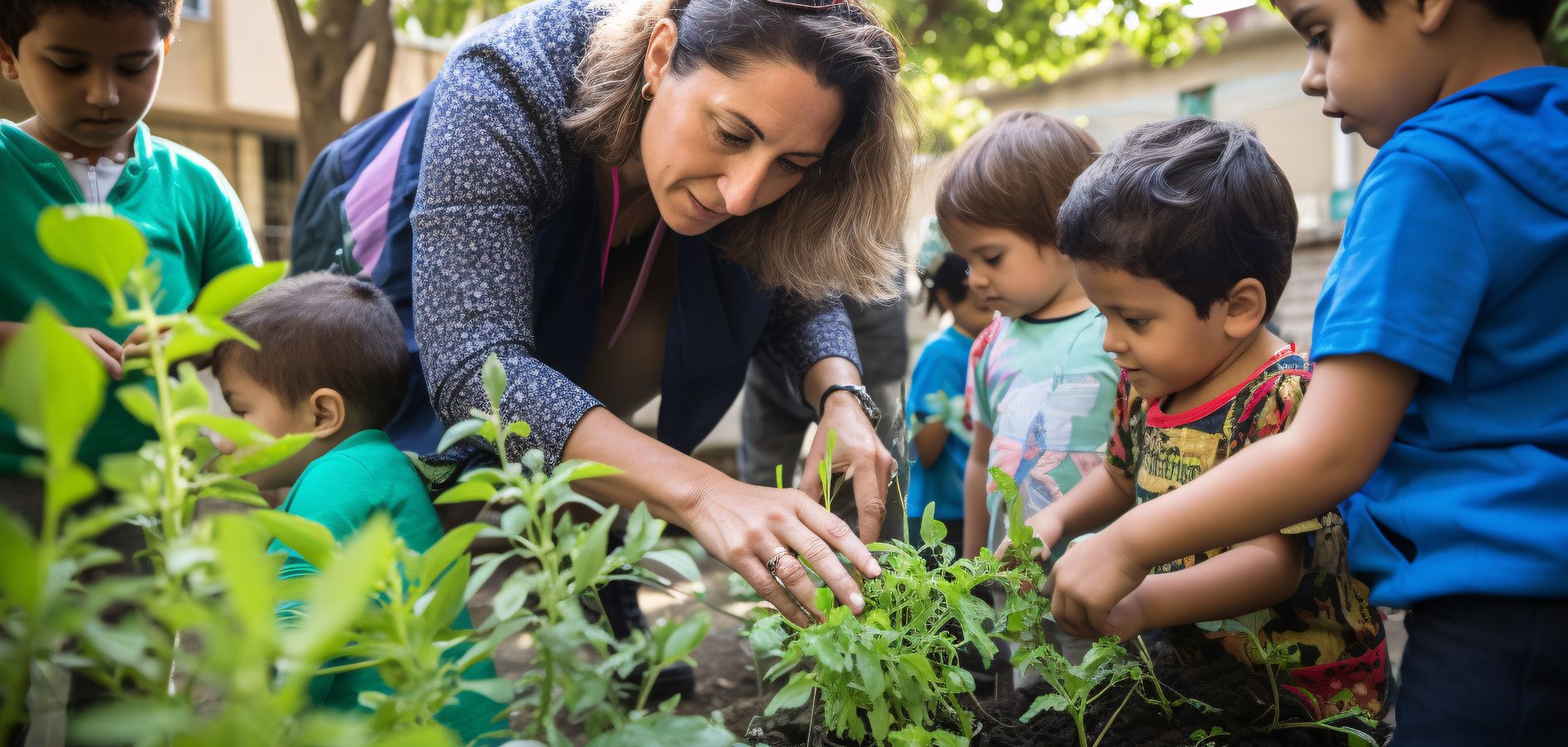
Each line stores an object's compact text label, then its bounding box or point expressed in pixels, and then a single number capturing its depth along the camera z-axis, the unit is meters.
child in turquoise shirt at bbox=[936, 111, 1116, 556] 2.26
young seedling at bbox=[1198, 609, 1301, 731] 1.35
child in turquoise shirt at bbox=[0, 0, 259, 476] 2.01
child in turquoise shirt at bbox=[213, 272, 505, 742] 1.72
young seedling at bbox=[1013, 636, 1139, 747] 1.26
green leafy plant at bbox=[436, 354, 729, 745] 0.80
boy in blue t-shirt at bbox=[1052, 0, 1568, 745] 1.17
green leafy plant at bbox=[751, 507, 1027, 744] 1.15
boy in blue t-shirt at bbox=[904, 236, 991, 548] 3.01
